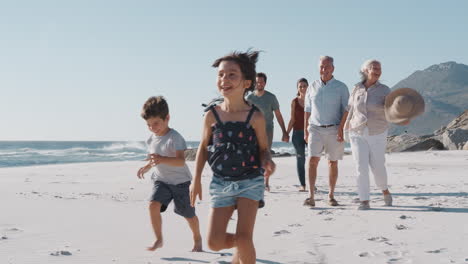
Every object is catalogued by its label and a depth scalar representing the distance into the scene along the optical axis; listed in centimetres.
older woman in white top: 647
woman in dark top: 872
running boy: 422
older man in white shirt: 677
